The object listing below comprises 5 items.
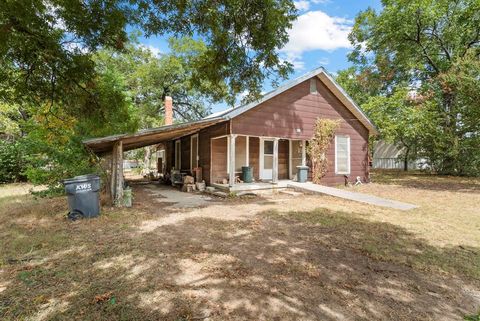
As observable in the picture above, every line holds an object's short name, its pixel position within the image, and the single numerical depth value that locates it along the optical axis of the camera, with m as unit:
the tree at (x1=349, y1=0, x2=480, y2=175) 15.12
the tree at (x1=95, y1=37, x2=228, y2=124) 22.92
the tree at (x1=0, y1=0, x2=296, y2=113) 3.63
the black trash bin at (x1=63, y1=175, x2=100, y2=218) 6.09
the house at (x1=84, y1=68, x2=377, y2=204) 10.70
